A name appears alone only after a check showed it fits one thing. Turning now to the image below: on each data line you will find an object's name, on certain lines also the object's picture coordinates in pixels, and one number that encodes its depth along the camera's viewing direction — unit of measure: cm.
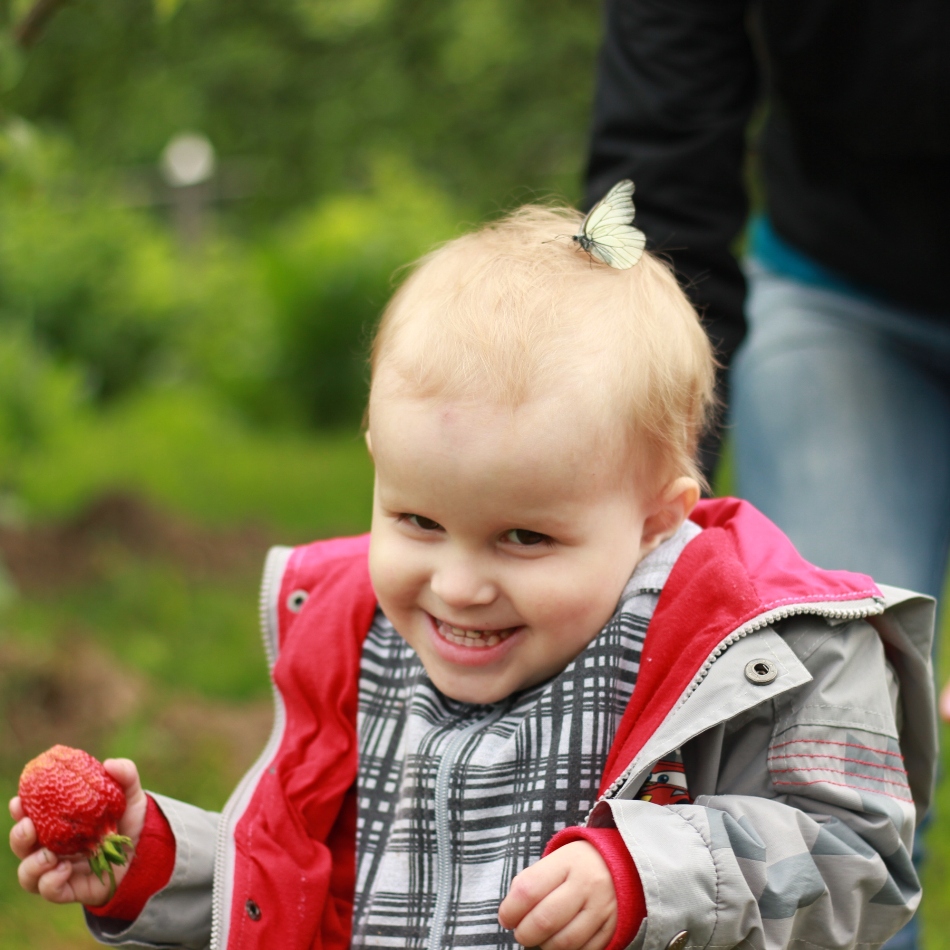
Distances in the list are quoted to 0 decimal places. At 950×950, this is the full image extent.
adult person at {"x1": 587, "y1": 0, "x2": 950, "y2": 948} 205
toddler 183
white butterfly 189
